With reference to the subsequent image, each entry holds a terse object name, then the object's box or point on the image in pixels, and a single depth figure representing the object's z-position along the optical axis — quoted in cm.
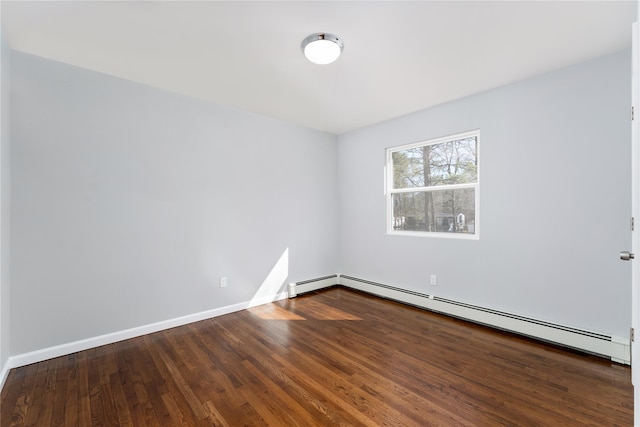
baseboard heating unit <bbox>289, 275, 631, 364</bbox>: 218
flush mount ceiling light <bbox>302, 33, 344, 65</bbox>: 198
